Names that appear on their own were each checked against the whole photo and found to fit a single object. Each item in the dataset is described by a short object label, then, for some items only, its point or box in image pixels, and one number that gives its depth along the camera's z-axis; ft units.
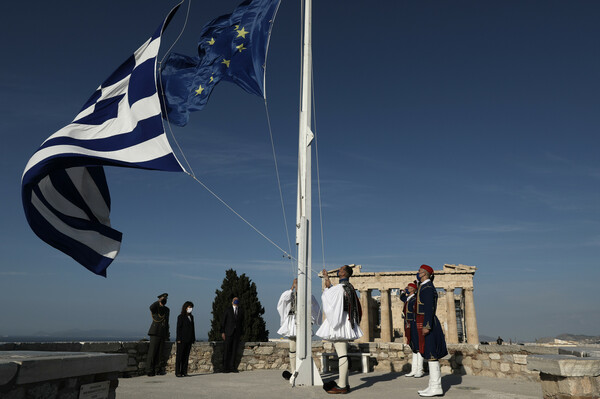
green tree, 69.51
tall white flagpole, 25.13
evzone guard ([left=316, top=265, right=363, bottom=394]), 24.60
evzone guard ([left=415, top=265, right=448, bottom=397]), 23.70
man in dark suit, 36.63
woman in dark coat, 33.55
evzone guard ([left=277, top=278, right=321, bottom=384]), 31.01
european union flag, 29.14
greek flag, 21.07
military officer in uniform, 34.09
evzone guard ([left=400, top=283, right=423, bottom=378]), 29.65
